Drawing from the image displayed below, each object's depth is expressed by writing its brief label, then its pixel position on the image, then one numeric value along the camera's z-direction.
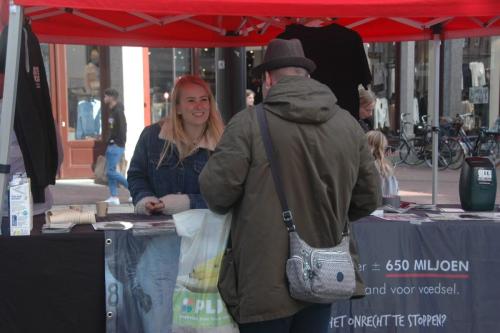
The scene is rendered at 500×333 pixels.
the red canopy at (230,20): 3.21
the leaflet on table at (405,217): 3.54
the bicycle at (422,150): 13.34
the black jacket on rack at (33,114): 3.23
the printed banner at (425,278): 3.47
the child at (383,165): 4.40
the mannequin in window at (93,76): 12.24
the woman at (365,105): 5.53
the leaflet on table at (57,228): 3.16
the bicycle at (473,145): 13.23
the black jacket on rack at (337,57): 4.75
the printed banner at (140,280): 3.14
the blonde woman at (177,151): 3.48
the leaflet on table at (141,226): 3.18
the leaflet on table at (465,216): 3.61
